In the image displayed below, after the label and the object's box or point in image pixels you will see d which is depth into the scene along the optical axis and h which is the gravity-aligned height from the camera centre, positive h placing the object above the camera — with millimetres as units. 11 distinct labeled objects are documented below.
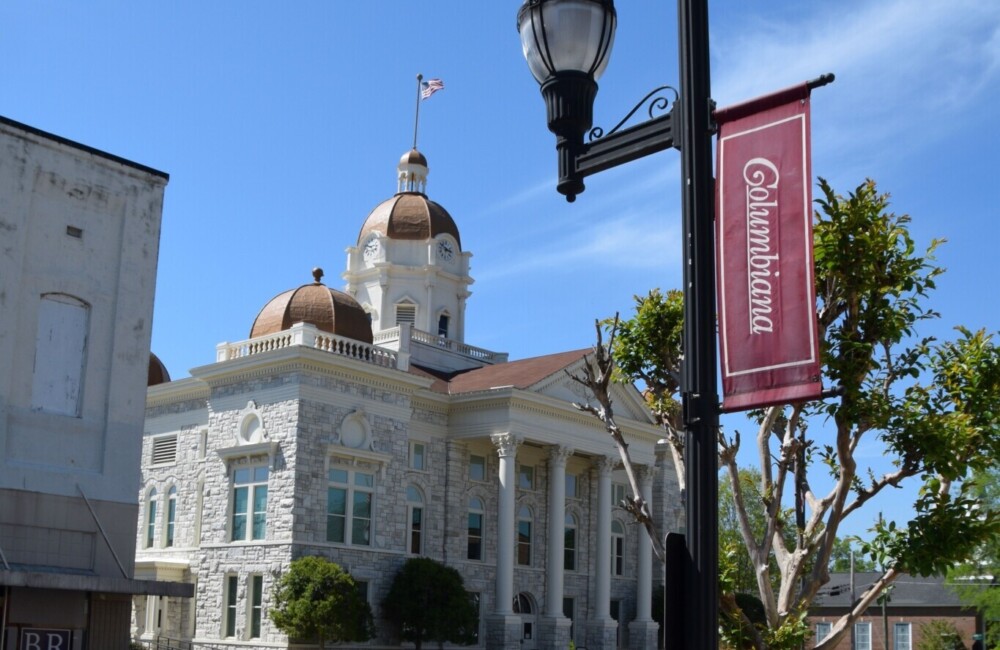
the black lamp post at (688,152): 5348 +2333
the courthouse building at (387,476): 41375 +4704
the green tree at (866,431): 12891 +2025
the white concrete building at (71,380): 20375 +3846
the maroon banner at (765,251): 5711 +1736
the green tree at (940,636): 61125 -1479
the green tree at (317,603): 38375 -183
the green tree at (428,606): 41656 -237
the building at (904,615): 66188 -430
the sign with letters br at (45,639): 19859 -774
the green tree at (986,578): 47781 +1378
